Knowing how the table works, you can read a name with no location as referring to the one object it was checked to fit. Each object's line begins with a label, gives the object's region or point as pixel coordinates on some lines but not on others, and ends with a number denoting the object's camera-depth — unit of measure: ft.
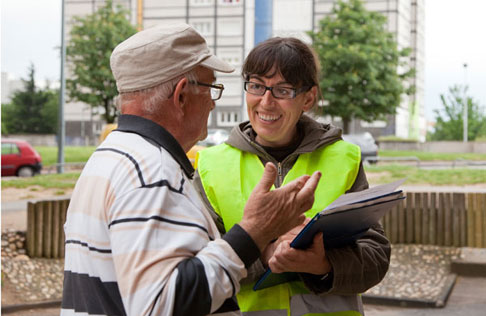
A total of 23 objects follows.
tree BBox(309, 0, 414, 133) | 66.85
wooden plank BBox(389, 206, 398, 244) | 25.36
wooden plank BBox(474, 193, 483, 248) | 24.17
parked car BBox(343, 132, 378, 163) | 40.22
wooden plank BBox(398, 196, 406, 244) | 25.26
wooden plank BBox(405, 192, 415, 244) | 25.31
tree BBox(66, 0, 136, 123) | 66.54
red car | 41.63
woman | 5.45
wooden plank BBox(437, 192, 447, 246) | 24.84
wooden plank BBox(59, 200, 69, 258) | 22.45
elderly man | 3.57
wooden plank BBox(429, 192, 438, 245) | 25.04
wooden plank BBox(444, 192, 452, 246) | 24.75
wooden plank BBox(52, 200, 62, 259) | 22.43
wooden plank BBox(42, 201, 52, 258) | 22.60
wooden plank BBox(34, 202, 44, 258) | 22.56
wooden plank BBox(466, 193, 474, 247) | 24.27
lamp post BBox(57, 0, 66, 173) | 36.42
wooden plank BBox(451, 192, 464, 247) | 24.66
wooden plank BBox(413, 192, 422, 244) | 25.05
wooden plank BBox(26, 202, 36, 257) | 22.50
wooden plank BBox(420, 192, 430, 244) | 25.07
